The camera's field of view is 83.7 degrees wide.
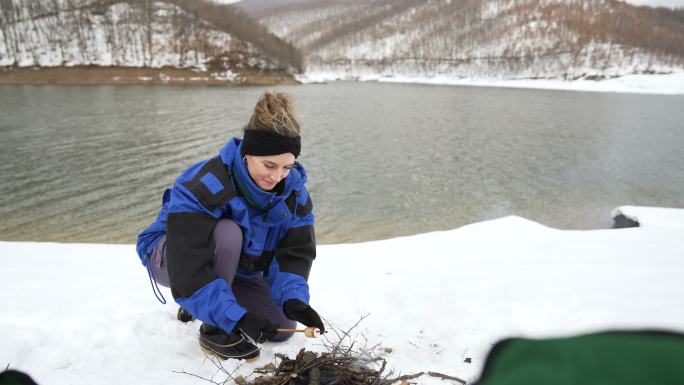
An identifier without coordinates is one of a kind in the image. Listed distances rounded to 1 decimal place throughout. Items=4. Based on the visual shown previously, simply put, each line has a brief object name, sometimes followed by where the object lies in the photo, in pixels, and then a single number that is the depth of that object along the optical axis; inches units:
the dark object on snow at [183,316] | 92.5
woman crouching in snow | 71.5
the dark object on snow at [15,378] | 70.2
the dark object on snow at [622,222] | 227.0
